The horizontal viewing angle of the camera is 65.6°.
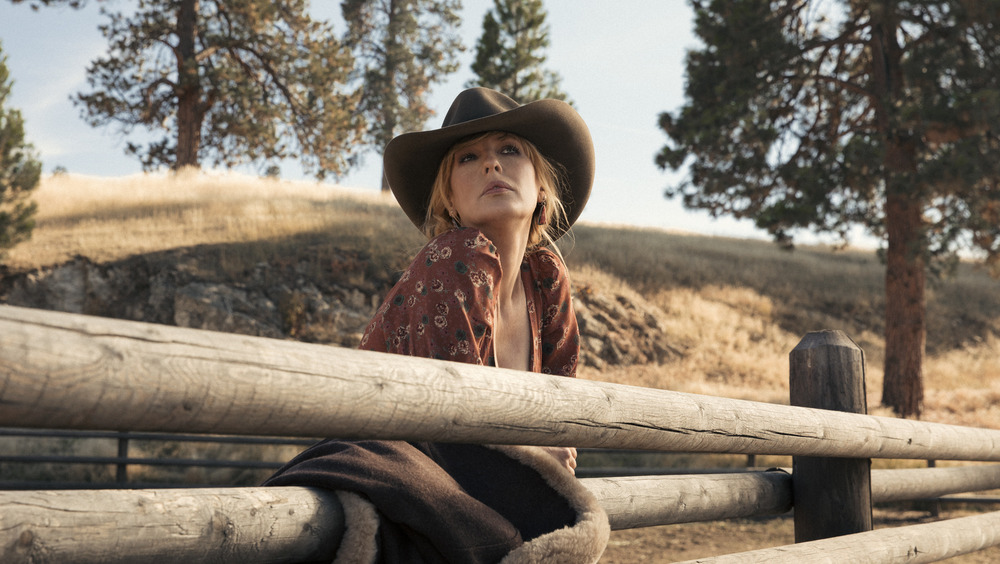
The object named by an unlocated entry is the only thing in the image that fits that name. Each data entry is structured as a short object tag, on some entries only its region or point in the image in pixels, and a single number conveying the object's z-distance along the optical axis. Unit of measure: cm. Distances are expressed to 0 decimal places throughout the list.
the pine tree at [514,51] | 2889
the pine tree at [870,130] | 1358
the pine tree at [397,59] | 2861
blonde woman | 146
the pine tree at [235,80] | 2033
